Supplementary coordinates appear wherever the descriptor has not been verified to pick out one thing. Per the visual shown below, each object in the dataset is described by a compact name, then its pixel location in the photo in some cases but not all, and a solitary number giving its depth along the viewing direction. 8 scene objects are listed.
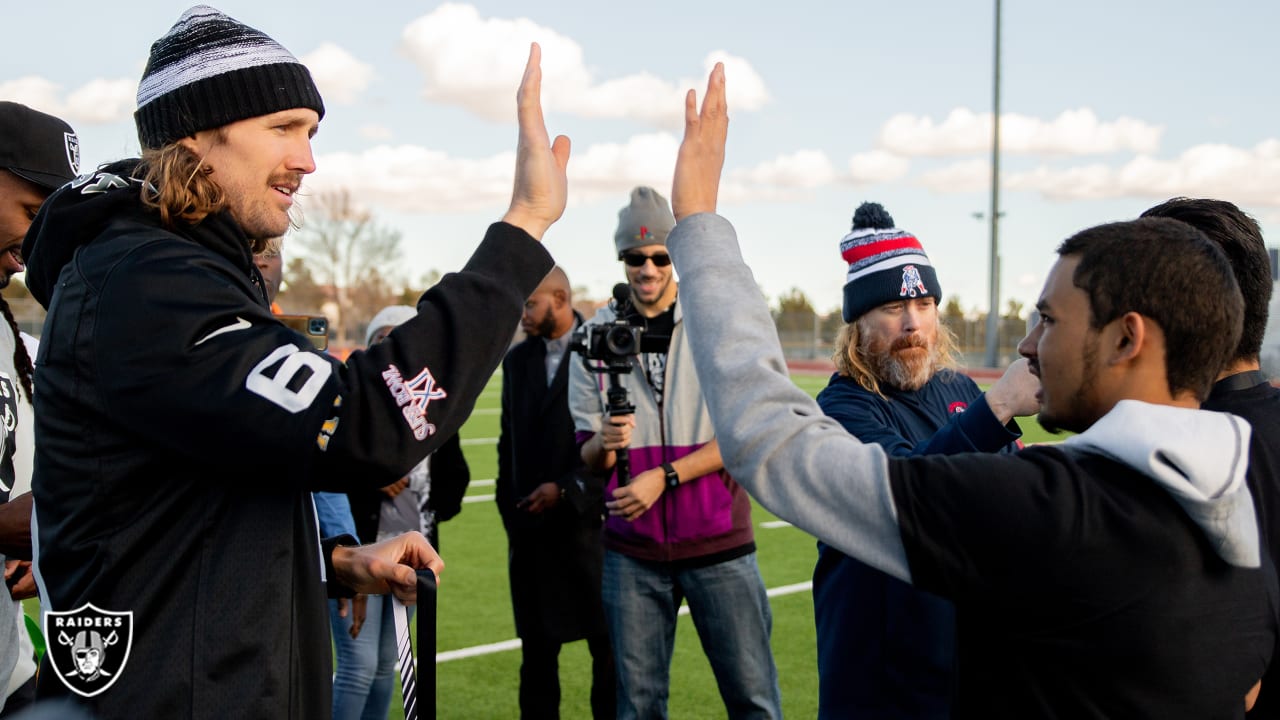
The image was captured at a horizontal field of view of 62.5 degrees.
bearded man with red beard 2.65
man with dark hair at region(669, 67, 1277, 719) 1.45
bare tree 64.25
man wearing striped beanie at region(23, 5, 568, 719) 1.54
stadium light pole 31.47
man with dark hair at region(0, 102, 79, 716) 2.76
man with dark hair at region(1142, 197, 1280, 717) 1.90
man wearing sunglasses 4.24
